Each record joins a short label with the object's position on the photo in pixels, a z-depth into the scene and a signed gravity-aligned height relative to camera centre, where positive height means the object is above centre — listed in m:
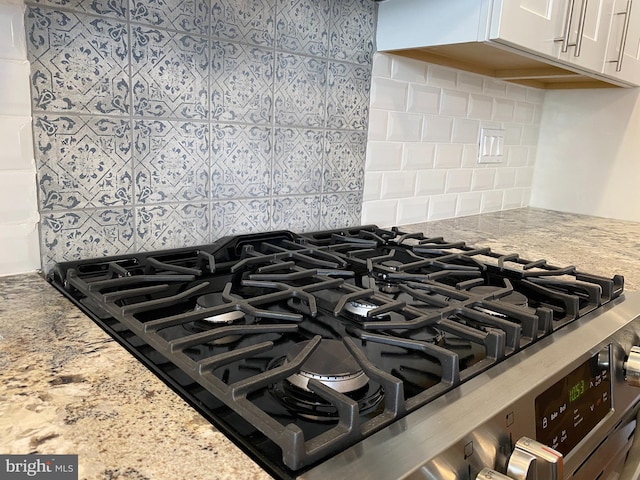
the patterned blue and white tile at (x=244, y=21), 0.99 +0.21
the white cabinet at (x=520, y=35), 1.08 +0.25
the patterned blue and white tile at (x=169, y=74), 0.90 +0.09
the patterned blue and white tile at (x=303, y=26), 1.09 +0.22
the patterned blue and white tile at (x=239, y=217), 1.07 -0.19
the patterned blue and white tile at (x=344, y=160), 1.26 -0.07
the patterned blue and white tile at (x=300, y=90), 1.11 +0.09
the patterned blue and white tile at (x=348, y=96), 1.22 +0.09
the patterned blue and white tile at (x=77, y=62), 0.79 +0.09
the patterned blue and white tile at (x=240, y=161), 1.04 -0.07
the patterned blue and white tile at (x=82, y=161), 0.83 -0.07
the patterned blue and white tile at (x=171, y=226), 0.97 -0.20
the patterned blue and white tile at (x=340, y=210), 1.28 -0.20
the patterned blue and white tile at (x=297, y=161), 1.15 -0.07
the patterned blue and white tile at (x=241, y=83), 1.01 +0.09
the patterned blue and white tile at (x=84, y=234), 0.86 -0.20
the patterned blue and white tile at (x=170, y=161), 0.94 -0.07
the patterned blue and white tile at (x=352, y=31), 1.19 +0.24
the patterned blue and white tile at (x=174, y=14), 0.89 +0.19
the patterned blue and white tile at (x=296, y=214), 1.18 -0.20
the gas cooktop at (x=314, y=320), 0.47 -0.25
